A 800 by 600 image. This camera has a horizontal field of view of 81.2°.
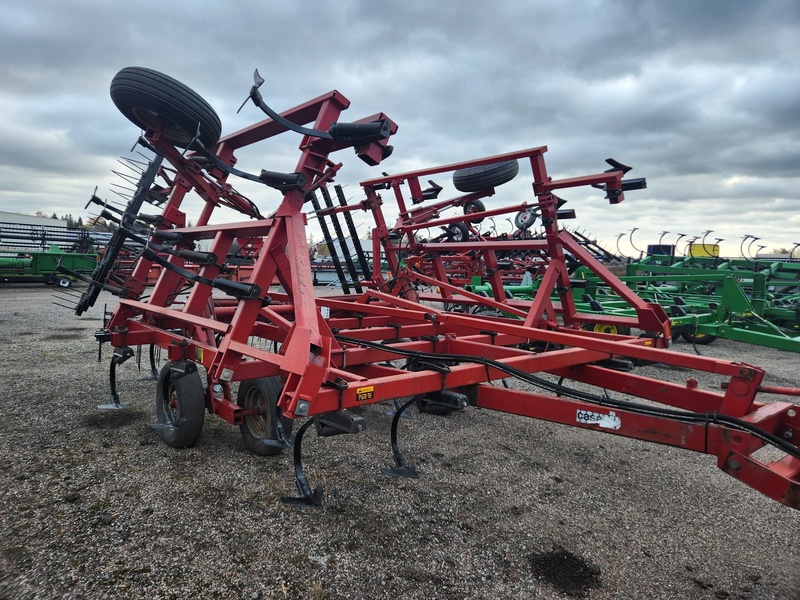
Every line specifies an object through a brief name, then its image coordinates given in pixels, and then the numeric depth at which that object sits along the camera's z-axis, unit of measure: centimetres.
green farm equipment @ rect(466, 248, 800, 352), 649
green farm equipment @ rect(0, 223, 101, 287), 1510
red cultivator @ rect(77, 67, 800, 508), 213
